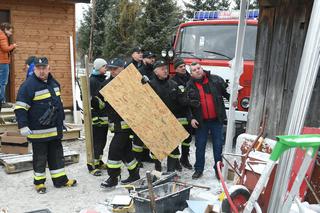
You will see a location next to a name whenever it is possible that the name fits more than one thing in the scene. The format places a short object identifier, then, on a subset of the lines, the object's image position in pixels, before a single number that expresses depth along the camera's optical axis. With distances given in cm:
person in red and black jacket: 550
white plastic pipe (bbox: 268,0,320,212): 248
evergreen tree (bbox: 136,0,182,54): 2428
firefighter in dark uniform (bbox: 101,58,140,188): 516
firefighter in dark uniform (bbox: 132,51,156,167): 585
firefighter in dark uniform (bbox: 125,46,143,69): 658
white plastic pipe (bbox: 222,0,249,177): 501
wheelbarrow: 212
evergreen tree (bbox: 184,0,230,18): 2623
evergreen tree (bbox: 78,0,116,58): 3134
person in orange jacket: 824
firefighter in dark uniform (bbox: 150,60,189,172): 537
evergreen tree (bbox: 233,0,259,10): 2599
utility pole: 2424
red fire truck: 701
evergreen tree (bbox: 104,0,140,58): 2703
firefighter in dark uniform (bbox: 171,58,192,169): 588
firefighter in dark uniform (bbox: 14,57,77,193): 478
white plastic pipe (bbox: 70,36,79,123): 1016
